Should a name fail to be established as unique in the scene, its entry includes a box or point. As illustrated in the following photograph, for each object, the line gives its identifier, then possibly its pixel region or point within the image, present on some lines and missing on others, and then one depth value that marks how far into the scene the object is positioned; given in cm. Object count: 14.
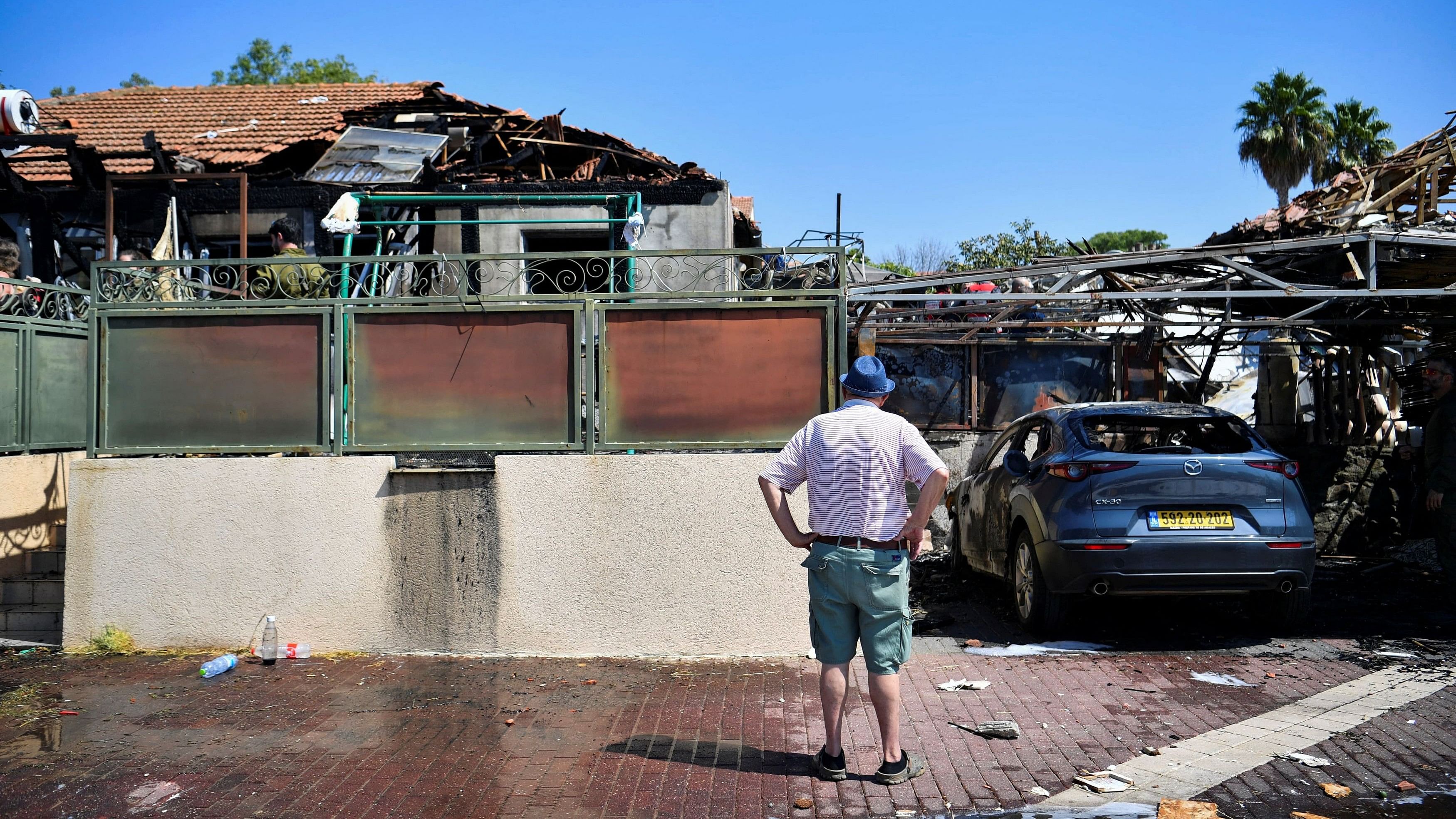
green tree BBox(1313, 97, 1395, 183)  3262
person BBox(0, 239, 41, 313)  1313
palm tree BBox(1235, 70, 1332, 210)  3303
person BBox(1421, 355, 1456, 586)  778
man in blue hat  449
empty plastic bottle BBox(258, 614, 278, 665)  676
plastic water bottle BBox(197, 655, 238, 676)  643
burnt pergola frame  927
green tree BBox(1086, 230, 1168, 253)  5762
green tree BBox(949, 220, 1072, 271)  2927
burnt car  686
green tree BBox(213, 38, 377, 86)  3572
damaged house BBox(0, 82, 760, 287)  1304
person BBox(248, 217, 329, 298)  742
